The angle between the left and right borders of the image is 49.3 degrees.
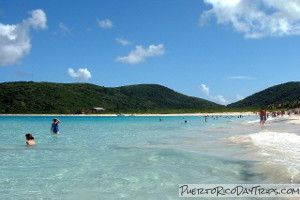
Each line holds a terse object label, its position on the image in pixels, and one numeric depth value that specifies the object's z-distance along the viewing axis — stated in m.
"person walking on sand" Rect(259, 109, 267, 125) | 46.21
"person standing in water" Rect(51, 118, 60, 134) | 33.33
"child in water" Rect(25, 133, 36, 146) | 23.48
